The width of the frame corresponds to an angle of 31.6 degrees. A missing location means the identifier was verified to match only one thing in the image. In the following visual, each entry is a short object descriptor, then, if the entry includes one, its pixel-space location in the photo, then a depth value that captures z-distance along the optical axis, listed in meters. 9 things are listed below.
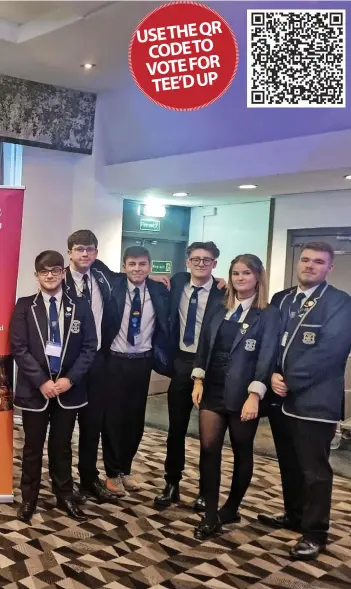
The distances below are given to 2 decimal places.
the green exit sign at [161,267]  6.91
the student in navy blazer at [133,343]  3.49
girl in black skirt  2.96
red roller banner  3.27
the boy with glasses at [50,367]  3.14
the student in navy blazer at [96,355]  3.34
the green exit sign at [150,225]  6.72
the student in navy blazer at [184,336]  3.38
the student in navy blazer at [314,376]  2.84
